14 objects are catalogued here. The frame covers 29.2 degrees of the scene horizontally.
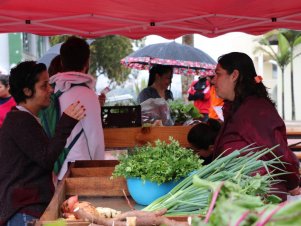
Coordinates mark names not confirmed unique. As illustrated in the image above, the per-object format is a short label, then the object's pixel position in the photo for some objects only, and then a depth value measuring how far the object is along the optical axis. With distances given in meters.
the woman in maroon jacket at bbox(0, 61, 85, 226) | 3.30
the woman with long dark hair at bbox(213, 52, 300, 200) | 3.40
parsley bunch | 2.91
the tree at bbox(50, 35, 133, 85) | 28.80
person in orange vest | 10.39
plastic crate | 5.76
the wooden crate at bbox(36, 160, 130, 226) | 3.14
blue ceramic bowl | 2.95
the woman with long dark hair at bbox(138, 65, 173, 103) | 7.43
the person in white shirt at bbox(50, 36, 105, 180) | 4.44
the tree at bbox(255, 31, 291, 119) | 25.23
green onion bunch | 2.44
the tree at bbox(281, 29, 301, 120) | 24.88
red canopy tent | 5.48
